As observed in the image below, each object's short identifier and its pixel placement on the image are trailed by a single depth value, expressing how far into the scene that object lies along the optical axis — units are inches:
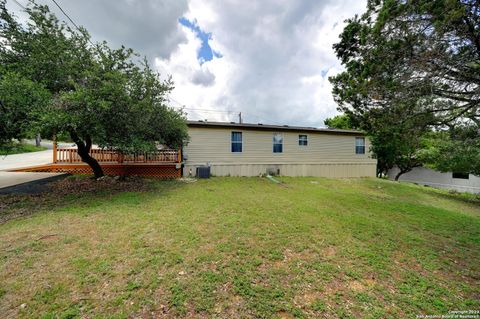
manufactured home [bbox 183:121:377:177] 425.4
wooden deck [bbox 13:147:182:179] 379.6
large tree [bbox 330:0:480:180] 147.6
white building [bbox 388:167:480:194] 614.1
